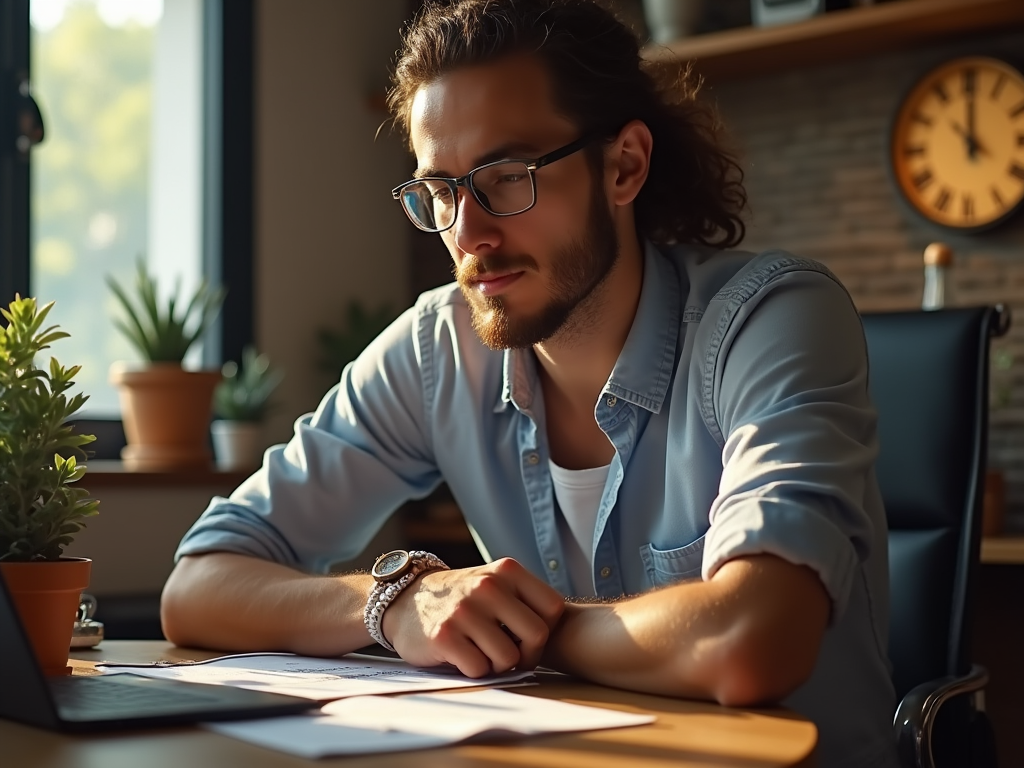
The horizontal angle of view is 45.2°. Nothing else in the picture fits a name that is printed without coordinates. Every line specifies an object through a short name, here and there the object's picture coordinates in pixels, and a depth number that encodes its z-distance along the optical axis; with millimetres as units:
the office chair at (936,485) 1595
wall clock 3102
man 1138
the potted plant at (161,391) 2969
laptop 888
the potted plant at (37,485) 1079
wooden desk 790
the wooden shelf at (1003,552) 2570
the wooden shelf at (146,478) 2881
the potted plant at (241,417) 3232
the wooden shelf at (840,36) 3004
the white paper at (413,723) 827
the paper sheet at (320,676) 1057
